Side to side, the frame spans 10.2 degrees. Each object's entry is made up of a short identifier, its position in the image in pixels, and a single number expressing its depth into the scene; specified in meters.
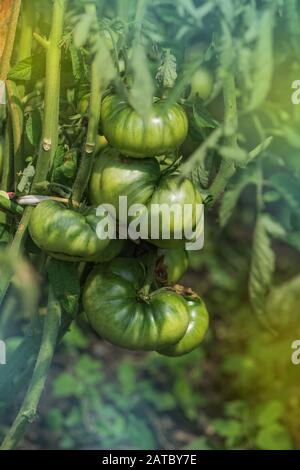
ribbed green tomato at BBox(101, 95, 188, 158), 1.36
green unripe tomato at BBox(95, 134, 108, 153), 1.45
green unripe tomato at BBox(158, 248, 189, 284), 1.49
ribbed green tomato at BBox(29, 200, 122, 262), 1.38
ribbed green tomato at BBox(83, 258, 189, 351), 1.43
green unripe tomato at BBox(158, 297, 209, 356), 1.49
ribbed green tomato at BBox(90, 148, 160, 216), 1.38
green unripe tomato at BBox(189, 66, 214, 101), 1.48
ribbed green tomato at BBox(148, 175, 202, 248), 1.38
